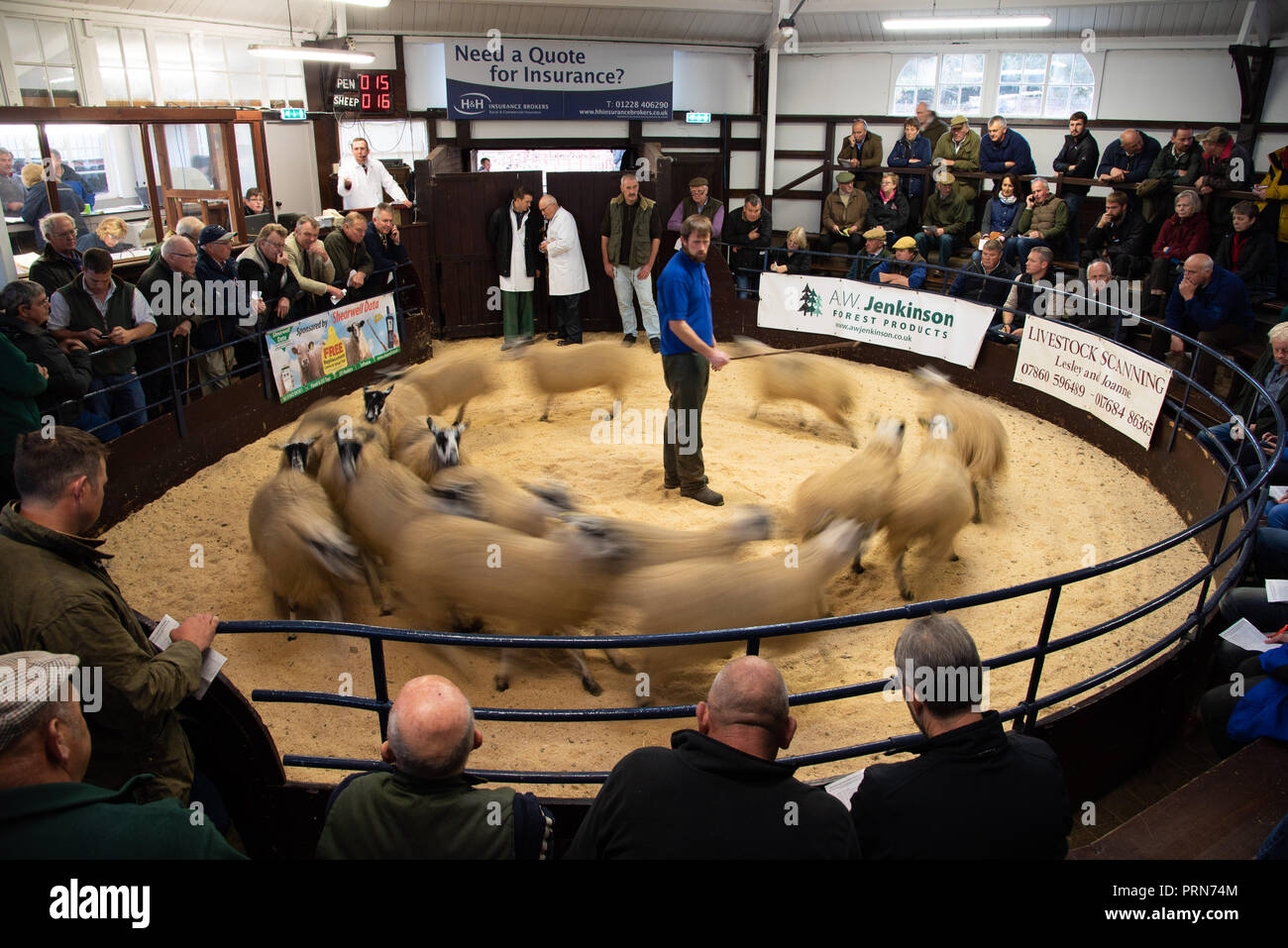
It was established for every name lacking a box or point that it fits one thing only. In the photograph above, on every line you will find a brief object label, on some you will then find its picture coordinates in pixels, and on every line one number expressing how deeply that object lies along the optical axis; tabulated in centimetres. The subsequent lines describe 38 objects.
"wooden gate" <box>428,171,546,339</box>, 1131
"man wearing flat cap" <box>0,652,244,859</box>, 185
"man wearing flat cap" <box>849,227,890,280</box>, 1079
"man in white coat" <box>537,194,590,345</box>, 1102
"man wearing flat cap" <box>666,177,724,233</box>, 1109
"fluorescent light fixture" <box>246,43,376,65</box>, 1191
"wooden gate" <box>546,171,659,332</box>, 1148
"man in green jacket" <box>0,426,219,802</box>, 272
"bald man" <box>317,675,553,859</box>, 217
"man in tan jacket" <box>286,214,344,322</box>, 869
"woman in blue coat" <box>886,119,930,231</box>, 1327
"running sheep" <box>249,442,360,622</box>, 493
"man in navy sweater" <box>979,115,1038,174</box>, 1220
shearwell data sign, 848
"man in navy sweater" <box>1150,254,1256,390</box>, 809
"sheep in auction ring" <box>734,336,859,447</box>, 844
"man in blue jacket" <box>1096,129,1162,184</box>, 1103
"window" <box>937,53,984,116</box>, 1483
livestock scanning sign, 752
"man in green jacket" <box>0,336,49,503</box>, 524
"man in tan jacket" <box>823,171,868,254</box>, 1316
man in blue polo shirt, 649
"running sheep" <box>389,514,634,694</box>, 455
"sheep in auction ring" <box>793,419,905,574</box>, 552
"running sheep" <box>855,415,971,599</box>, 551
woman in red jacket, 945
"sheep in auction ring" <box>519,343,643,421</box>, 882
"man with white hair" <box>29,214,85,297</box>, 642
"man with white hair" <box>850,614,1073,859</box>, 228
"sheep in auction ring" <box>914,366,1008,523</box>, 687
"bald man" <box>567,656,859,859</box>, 205
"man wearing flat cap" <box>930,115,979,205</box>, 1269
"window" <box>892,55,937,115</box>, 1524
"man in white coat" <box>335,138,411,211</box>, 1251
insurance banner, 1488
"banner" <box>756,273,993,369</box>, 1002
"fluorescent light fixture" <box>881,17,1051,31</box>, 1229
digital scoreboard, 1421
